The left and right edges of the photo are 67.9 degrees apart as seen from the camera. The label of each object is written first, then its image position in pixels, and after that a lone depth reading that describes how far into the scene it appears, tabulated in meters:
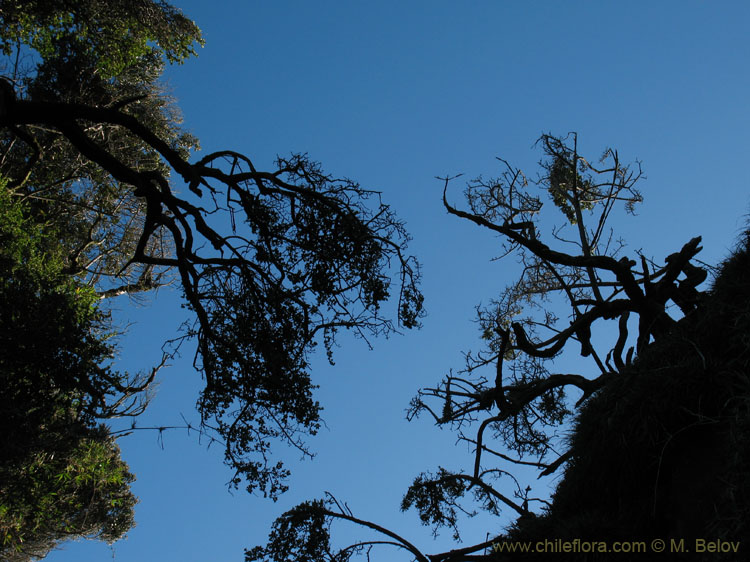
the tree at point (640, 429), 3.94
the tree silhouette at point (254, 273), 7.05
